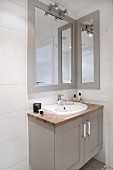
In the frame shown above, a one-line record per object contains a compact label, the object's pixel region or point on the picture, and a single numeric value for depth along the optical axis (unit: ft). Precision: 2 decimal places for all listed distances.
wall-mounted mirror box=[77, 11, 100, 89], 6.67
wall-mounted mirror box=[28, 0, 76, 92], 5.49
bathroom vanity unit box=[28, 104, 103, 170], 4.20
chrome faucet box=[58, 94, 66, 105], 6.26
